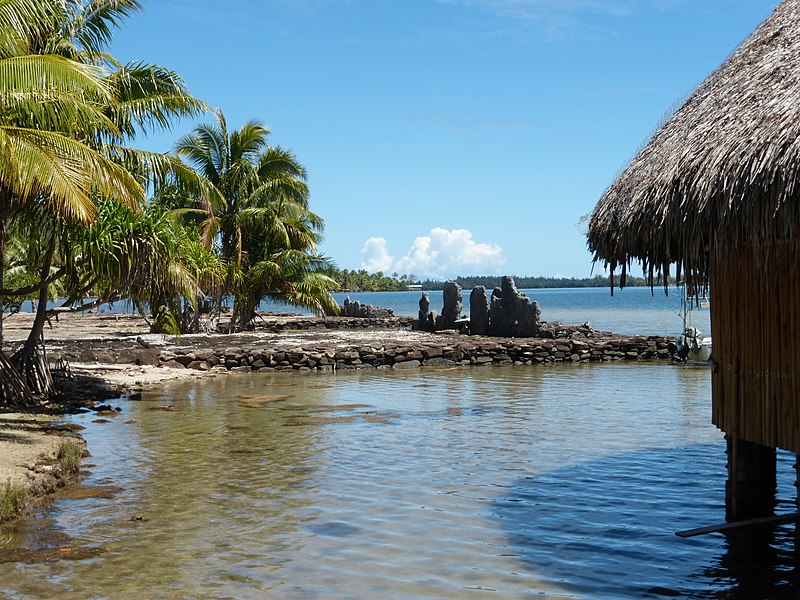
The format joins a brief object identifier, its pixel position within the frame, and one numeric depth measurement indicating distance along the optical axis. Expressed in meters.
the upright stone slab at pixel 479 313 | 33.50
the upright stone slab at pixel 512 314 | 31.67
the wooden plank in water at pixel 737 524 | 7.47
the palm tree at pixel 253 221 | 32.78
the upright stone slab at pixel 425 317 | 37.69
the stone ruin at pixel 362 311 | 50.72
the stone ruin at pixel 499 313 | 31.75
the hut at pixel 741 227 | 6.66
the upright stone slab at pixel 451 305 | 37.06
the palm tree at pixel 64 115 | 10.52
